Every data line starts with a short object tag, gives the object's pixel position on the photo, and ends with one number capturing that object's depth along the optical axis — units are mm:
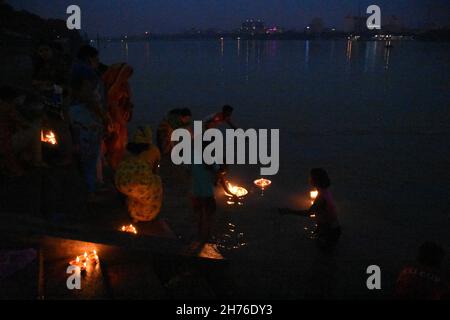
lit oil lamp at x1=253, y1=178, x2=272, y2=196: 9586
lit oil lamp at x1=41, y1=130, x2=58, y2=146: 6723
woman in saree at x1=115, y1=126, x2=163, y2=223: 5496
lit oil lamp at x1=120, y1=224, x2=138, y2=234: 5645
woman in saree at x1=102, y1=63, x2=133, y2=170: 7141
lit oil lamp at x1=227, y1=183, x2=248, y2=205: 8589
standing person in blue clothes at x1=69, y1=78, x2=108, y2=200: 5938
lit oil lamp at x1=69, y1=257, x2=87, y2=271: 4246
